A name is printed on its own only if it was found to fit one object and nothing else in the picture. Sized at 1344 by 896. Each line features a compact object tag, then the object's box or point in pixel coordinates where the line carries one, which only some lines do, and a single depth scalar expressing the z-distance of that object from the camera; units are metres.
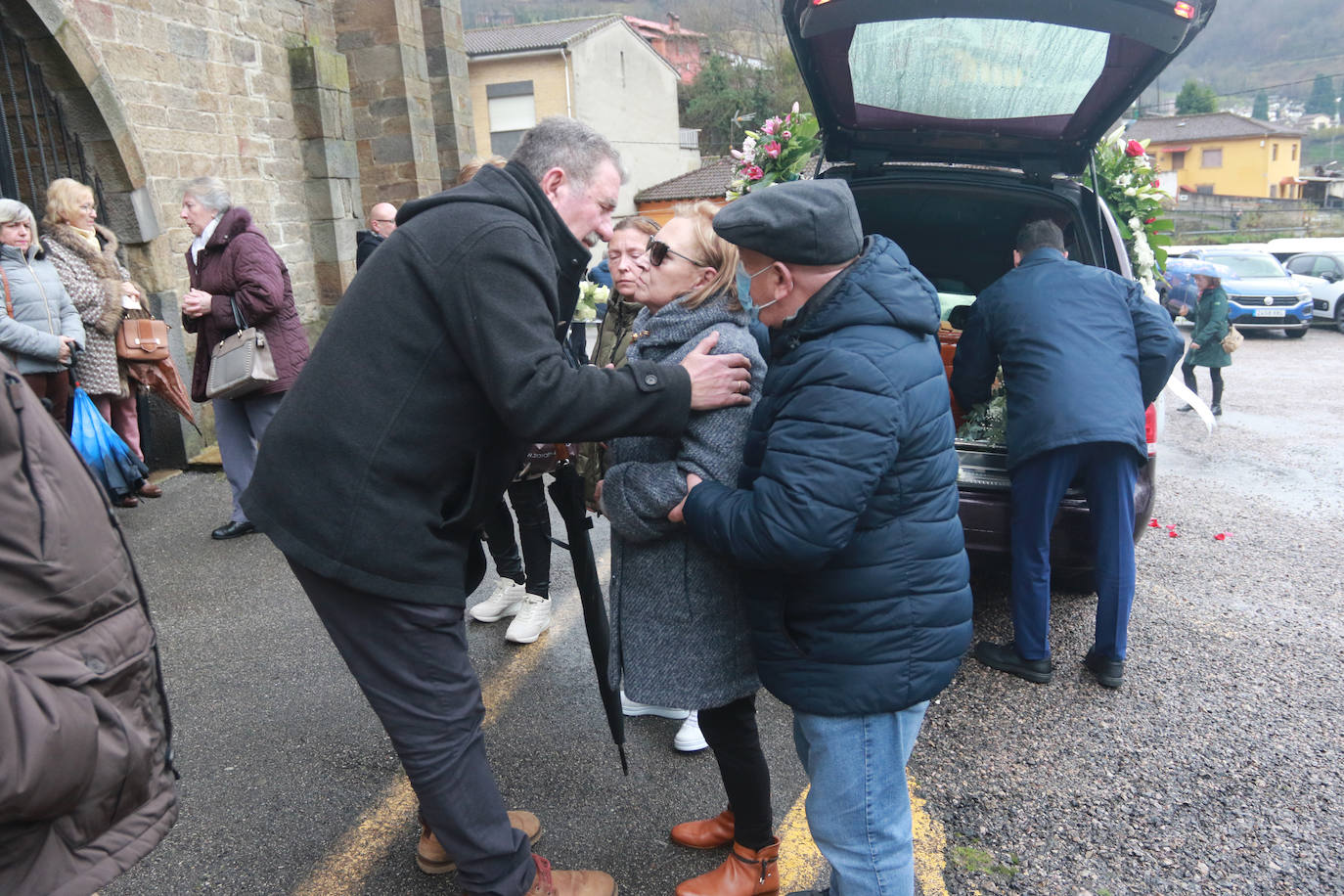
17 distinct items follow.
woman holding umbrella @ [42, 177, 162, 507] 5.41
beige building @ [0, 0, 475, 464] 6.13
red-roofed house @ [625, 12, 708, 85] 56.78
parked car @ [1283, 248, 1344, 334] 16.95
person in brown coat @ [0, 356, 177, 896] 1.28
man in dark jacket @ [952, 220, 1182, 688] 3.45
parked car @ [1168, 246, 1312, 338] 15.87
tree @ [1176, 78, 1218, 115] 65.06
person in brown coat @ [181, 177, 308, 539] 4.94
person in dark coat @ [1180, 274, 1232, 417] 9.50
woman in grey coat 2.12
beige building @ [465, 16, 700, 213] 32.50
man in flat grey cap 1.79
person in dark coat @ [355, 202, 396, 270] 5.46
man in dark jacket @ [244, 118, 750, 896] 1.84
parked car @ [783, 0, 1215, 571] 3.17
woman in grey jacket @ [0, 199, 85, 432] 4.91
